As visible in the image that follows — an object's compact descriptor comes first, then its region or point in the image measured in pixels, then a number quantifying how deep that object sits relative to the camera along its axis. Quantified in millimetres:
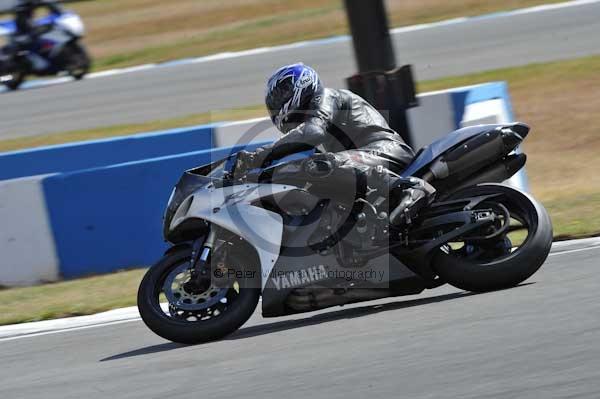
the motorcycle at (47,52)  40844
